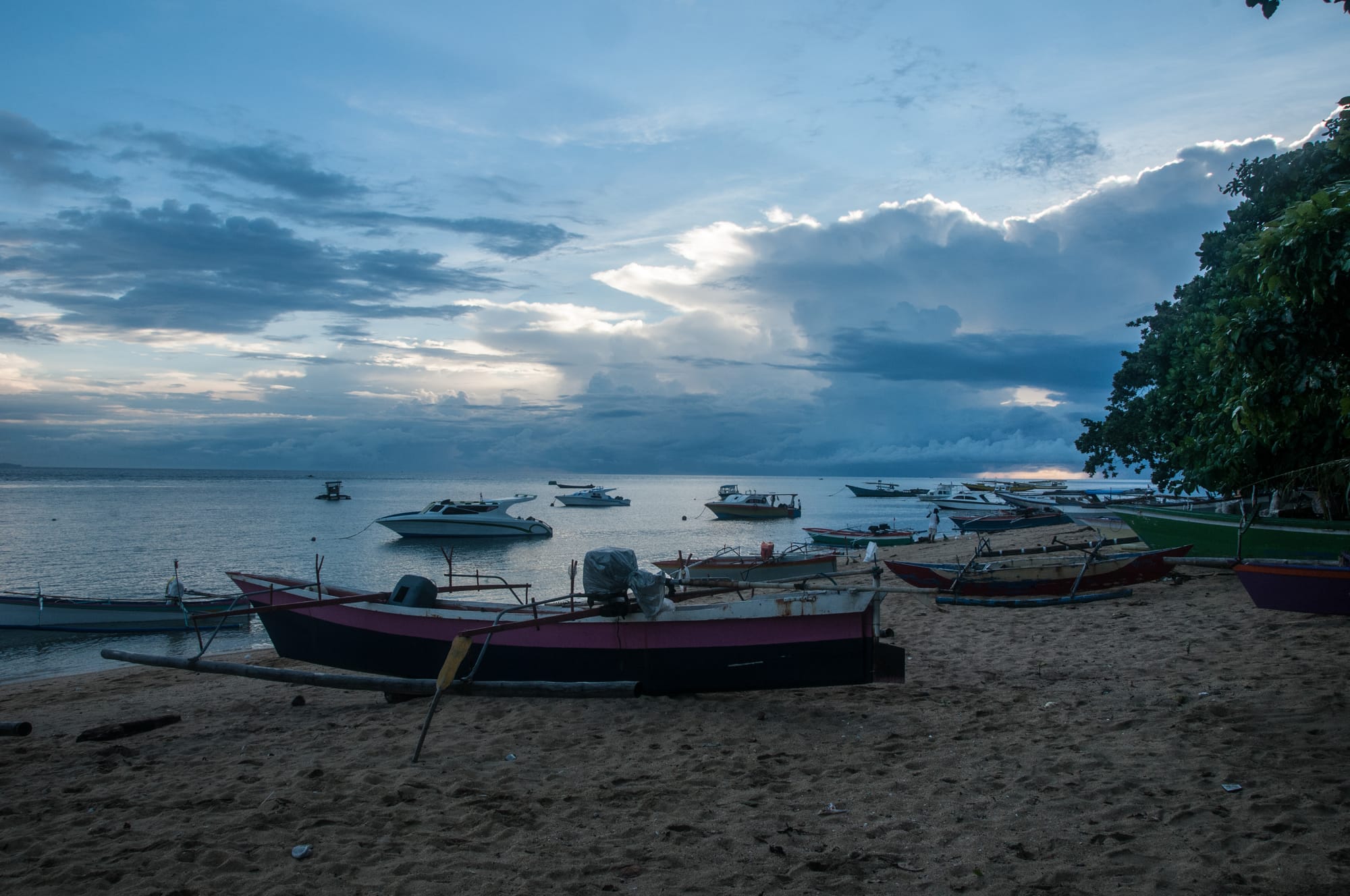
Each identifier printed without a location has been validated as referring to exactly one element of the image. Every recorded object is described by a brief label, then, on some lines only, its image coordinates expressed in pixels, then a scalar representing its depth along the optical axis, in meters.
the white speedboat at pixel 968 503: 56.28
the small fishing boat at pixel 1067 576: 14.90
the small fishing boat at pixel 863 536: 35.66
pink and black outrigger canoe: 8.61
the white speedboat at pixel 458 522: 46.84
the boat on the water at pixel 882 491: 113.75
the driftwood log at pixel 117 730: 8.27
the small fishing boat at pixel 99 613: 17.86
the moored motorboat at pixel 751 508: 63.12
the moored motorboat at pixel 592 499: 89.06
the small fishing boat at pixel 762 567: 22.78
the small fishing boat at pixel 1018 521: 36.28
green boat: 13.98
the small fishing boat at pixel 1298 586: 10.46
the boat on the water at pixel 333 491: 93.62
